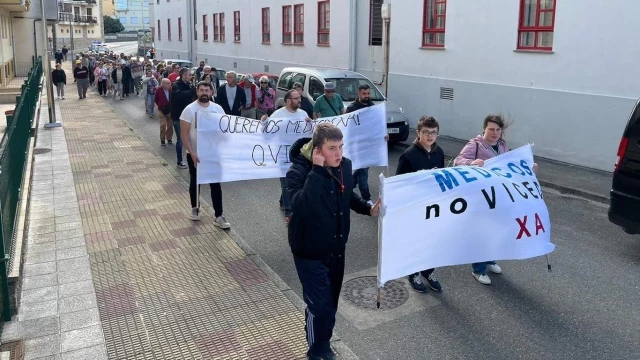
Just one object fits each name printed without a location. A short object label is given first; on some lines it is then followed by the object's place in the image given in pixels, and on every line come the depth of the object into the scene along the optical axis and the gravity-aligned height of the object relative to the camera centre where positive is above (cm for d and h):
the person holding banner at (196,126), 800 -94
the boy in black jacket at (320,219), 416 -114
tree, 12412 +585
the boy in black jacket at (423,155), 591 -95
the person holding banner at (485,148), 624 -93
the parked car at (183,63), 2955 -41
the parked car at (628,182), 683 -139
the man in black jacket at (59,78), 2602 -104
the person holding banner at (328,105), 1077 -86
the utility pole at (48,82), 1734 -82
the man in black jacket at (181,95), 1126 -74
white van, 1455 -81
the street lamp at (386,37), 1823 +60
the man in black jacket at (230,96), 1216 -82
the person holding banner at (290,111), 862 -78
